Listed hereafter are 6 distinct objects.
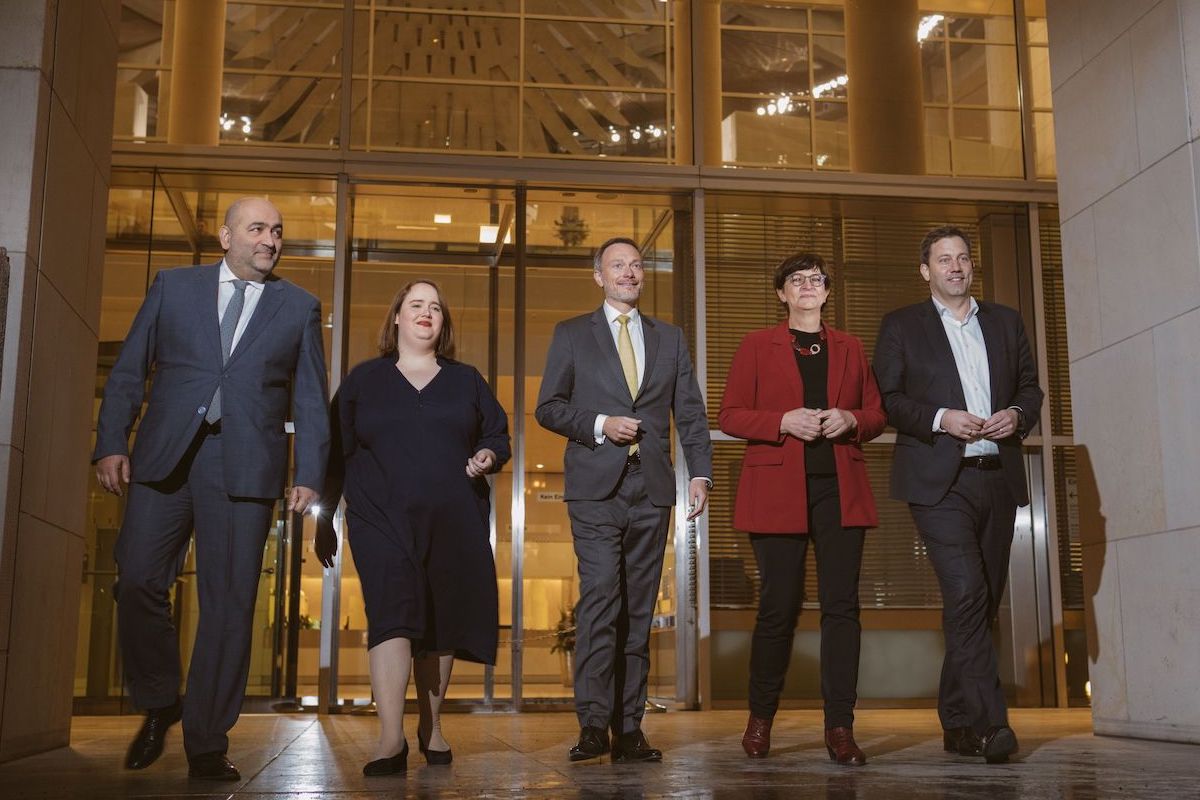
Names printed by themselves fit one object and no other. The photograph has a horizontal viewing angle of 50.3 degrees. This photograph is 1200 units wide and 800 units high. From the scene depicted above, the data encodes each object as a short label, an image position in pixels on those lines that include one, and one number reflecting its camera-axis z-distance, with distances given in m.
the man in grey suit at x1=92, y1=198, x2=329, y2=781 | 3.76
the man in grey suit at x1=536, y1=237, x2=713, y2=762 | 4.18
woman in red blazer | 4.20
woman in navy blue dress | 3.89
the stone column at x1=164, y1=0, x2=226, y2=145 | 8.15
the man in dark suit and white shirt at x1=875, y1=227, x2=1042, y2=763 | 4.29
